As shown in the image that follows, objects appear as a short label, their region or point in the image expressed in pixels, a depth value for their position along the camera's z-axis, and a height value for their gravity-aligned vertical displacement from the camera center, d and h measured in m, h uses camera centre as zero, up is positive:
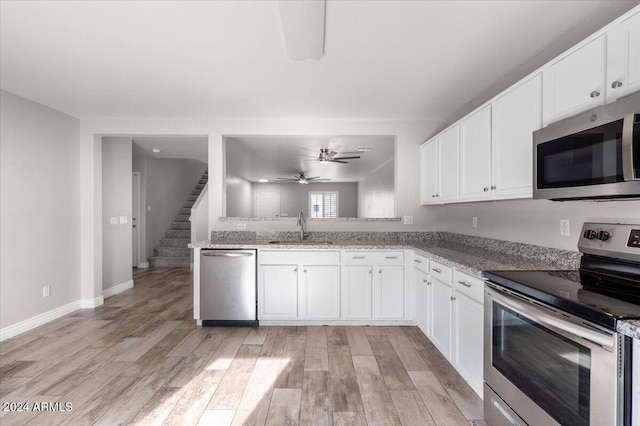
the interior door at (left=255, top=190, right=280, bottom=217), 12.96 +0.32
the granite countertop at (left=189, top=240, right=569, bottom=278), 2.03 -0.37
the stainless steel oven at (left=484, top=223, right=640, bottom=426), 1.08 -0.53
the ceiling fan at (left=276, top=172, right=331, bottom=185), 9.91 +0.97
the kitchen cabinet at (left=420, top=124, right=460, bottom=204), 2.94 +0.43
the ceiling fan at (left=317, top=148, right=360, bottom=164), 6.60 +1.15
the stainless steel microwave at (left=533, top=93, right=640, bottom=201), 1.27 +0.25
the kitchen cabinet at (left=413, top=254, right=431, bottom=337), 2.92 -0.80
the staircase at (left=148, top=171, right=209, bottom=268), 6.84 -0.82
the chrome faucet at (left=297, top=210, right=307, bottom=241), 3.84 -0.17
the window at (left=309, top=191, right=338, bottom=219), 13.02 +0.23
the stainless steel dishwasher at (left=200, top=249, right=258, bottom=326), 3.36 -0.80
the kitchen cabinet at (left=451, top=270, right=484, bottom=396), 1.97 -0.79
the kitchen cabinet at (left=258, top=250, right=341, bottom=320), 3.39 -0.80
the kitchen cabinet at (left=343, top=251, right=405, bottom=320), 3.37 -0.75
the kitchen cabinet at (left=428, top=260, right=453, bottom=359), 2.43 -0.80
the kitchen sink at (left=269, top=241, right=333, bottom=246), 3.49 -0.38
